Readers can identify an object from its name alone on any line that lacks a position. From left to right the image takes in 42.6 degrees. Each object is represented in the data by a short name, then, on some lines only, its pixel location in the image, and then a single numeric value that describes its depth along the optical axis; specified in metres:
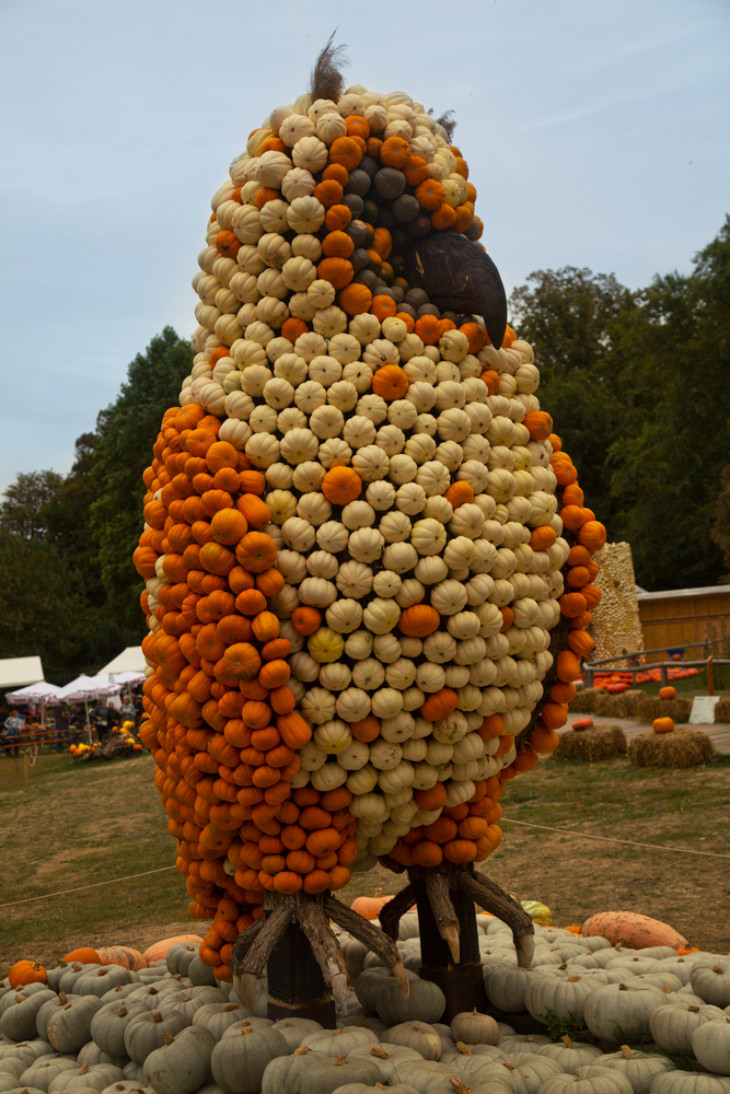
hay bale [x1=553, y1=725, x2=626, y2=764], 13.24
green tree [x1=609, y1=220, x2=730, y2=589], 30.39
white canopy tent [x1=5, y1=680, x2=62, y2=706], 24.62
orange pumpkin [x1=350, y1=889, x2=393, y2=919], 5.85
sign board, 14.61
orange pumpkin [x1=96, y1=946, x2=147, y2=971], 5.73
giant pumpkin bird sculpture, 3.57
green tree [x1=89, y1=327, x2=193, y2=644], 30.48
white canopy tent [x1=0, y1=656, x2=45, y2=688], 24.81
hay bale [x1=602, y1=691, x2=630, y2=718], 16.48
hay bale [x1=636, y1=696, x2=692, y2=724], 14.80
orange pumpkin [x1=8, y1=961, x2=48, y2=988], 5.15
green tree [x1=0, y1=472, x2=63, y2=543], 49.85
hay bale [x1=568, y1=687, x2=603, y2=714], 17.39
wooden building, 27.16
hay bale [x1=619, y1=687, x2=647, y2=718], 16.17
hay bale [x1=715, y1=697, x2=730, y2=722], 14.48
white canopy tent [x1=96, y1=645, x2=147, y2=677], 25.62
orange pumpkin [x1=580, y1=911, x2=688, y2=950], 5.50
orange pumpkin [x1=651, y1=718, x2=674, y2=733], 12.78
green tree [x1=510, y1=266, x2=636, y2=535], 38.94
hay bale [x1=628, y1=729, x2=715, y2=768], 11.73
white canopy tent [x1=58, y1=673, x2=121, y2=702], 23.93
